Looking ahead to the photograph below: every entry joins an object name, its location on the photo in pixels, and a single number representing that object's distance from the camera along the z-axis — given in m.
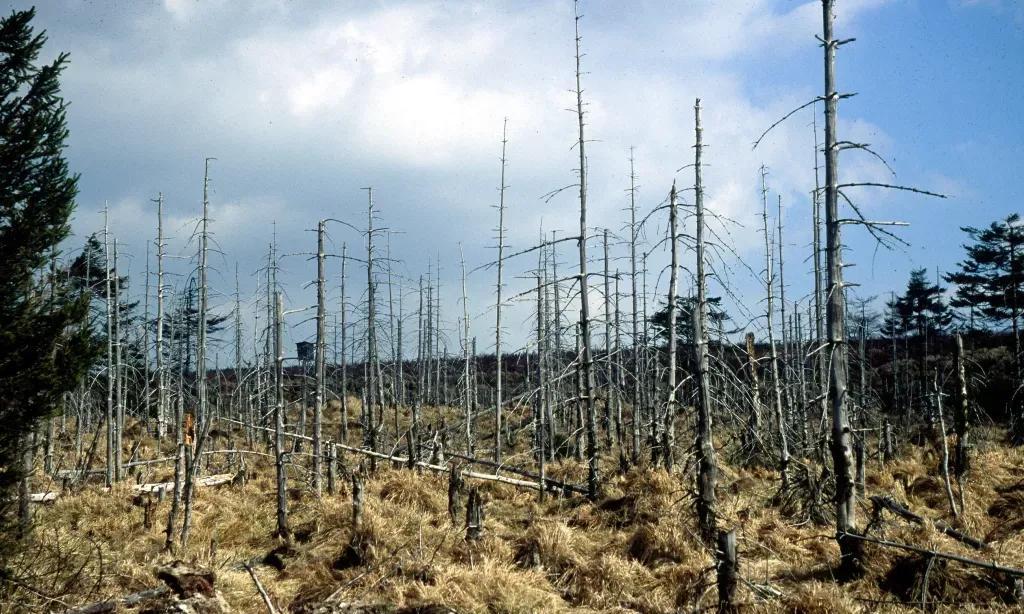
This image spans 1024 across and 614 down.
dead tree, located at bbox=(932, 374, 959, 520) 12.18
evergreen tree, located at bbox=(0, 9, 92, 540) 9.53
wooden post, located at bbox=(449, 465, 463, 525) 12.20
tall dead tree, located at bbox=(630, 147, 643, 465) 18.08
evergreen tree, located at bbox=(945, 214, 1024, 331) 35.78
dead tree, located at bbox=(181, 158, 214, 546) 17.95
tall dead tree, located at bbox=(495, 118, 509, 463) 18.55
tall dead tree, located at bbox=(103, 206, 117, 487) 18.28
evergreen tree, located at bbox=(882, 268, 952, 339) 43.88
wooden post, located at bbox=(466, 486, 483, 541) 10.86
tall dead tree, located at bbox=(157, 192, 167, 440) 20.39
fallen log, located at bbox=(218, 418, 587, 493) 14.16
